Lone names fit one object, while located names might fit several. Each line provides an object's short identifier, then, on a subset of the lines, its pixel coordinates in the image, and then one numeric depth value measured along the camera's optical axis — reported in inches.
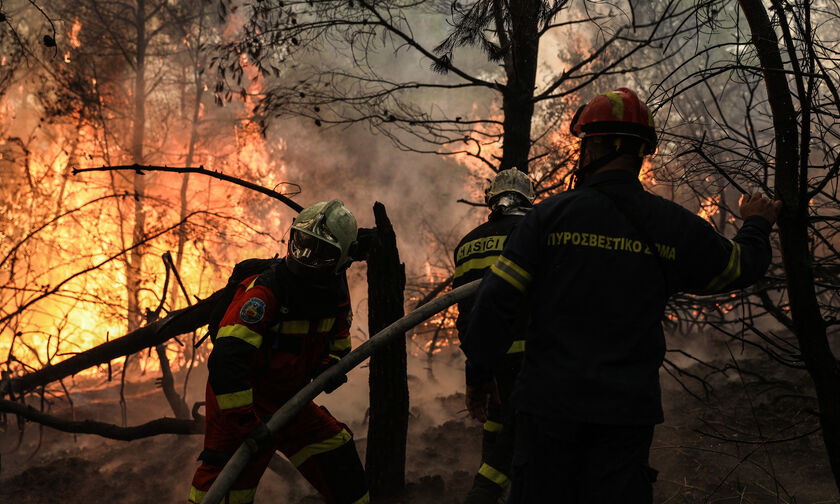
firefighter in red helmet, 78.7
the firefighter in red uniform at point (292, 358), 117.6
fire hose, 111.1
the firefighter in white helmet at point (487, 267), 142.6
